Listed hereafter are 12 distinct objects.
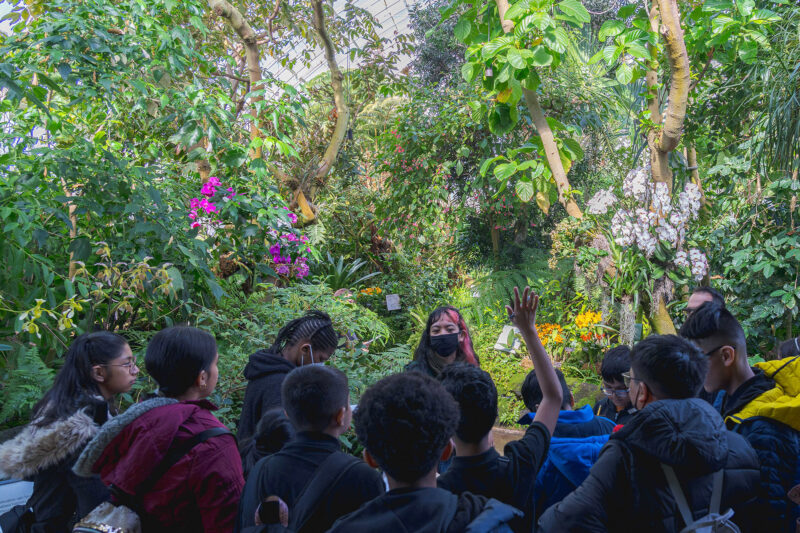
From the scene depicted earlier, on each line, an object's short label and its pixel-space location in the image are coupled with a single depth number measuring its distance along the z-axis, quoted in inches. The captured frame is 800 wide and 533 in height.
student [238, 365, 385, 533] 58.4
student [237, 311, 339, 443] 95.7
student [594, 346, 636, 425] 103.7
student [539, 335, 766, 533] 57.9
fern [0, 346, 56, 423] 113.9
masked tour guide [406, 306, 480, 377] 111.3
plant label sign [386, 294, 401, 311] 305.6
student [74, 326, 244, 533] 63.3
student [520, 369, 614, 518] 79.2
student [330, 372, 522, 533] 48.4
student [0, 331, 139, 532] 74.1
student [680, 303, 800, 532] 68.9
